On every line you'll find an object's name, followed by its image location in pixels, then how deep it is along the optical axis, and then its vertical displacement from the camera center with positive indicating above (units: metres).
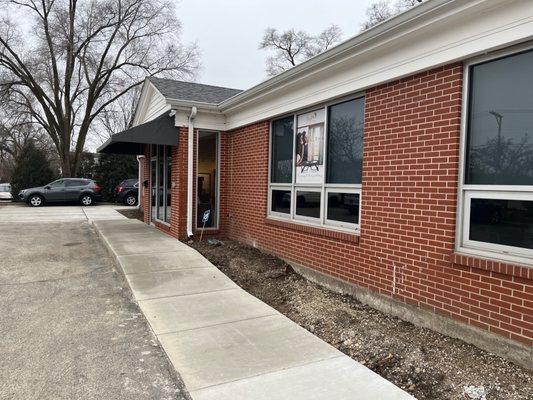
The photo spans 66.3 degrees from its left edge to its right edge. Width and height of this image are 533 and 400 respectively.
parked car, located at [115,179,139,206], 23.56 -1.08
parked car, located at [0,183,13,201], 26.73 -1.63
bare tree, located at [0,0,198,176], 28.31 +8.16
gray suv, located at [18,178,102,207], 21.66 -1.13
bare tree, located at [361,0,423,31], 26.31 +10.83
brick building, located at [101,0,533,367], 3.62 +0.11
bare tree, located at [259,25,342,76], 34.41 +11.61
